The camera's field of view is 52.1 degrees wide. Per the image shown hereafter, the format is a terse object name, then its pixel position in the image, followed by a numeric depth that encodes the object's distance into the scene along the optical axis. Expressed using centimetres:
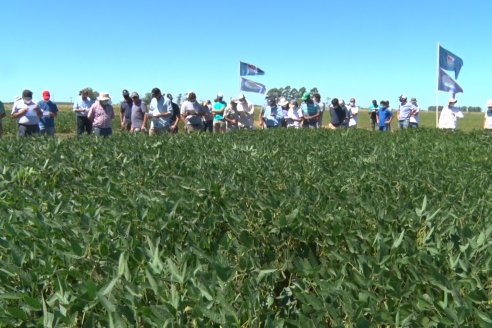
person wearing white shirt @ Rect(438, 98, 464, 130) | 1512
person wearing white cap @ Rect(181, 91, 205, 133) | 1445
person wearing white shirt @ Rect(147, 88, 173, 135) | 1318
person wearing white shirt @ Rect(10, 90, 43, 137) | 1259
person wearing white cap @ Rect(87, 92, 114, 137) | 1275
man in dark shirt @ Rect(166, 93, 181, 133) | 1363
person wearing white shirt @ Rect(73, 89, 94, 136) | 1465
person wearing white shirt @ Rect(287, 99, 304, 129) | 1807
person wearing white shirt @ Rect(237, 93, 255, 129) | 1742
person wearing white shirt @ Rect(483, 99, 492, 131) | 1377
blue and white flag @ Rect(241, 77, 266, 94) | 2212
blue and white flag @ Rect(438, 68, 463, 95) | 1905
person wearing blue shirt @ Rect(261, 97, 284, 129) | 1861
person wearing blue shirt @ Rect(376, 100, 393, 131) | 2015
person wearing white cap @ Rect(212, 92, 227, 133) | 1689
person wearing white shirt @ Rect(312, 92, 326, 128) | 1810
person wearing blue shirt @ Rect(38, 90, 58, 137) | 1412
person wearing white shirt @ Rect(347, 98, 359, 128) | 2204
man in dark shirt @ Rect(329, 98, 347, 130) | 1694
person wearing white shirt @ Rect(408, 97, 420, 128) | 1972
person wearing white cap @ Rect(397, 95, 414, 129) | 1986
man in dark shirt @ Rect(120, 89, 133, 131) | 1545
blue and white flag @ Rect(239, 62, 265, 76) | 2232
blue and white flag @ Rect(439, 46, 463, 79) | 1934
